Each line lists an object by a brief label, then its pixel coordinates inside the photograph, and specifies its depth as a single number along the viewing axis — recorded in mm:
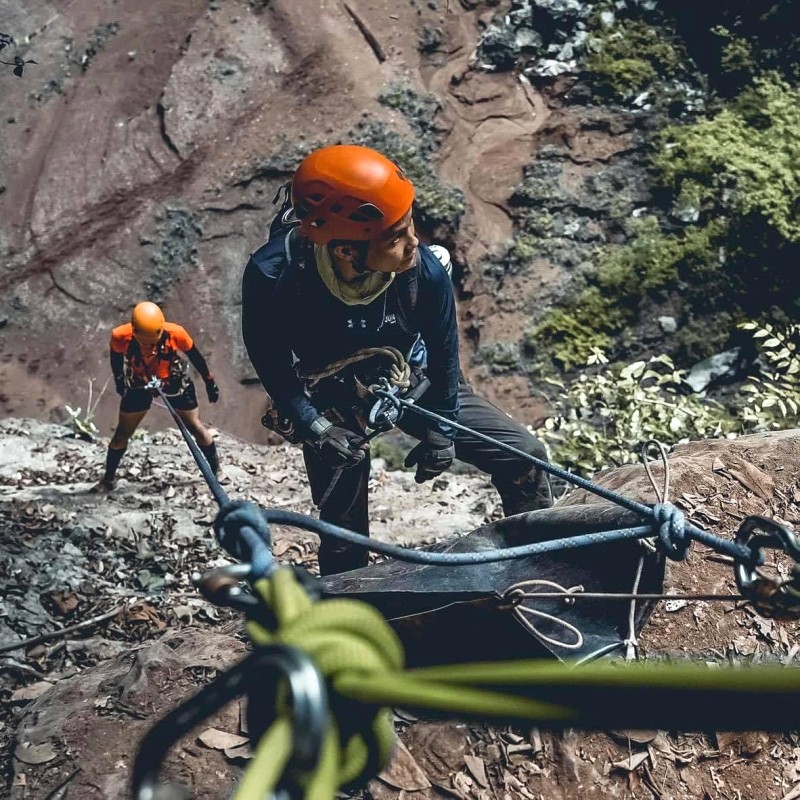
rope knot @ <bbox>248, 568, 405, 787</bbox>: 1013
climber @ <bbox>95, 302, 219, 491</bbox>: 6375
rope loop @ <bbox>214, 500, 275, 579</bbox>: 1577
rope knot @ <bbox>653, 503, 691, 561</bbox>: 2217
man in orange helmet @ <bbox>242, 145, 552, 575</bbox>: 3238
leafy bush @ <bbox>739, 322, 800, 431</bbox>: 5996
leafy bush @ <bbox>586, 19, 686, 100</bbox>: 10188
